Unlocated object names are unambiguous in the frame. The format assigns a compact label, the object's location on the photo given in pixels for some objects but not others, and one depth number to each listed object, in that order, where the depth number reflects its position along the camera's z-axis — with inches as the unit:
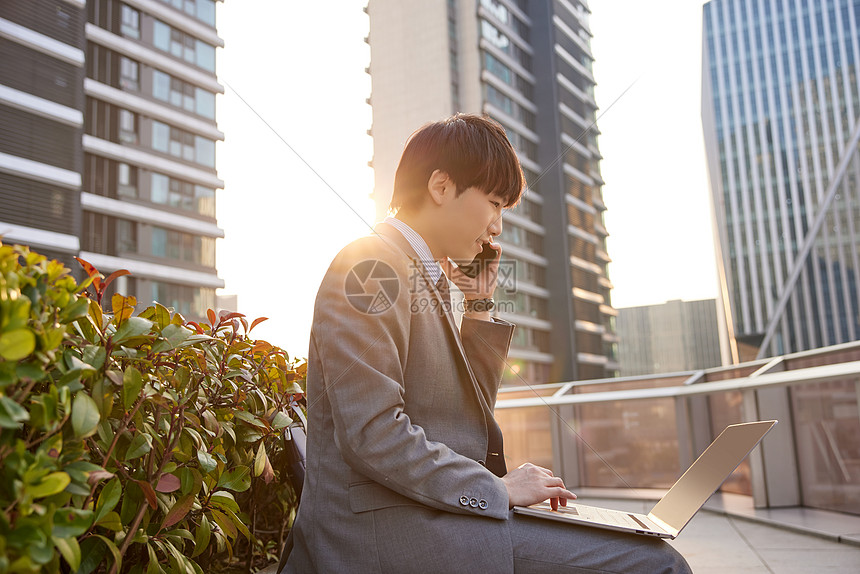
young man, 33.0
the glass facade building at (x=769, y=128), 2167.8
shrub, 25.6
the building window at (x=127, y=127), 898.7
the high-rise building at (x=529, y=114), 1268.5
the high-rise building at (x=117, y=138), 749.3
